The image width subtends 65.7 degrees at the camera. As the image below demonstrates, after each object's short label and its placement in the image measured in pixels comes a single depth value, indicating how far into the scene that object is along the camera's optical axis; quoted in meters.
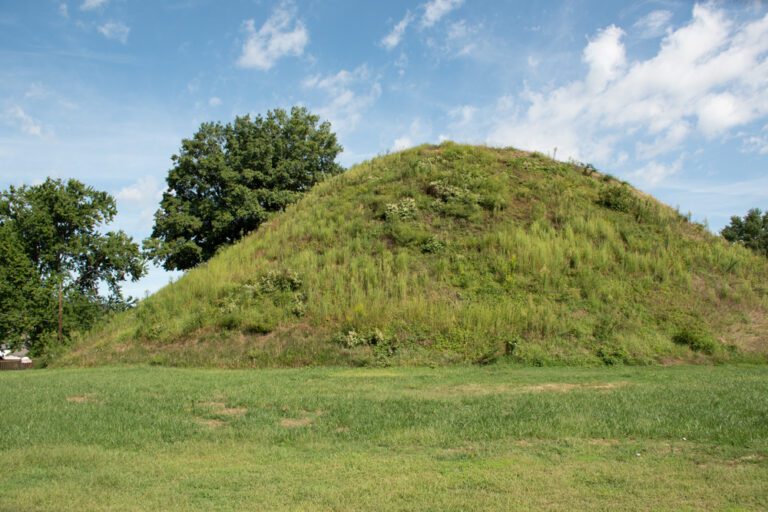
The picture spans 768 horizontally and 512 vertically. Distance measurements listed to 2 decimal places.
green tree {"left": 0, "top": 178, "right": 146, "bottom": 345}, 26.95
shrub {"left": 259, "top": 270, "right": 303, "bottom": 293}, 19.91
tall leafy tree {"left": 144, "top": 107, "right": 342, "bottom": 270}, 35.50
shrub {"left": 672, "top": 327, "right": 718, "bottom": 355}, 16.27
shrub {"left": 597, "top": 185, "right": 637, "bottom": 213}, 23.28
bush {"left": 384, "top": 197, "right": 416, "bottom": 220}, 22.91
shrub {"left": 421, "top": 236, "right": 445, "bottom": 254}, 20.92
